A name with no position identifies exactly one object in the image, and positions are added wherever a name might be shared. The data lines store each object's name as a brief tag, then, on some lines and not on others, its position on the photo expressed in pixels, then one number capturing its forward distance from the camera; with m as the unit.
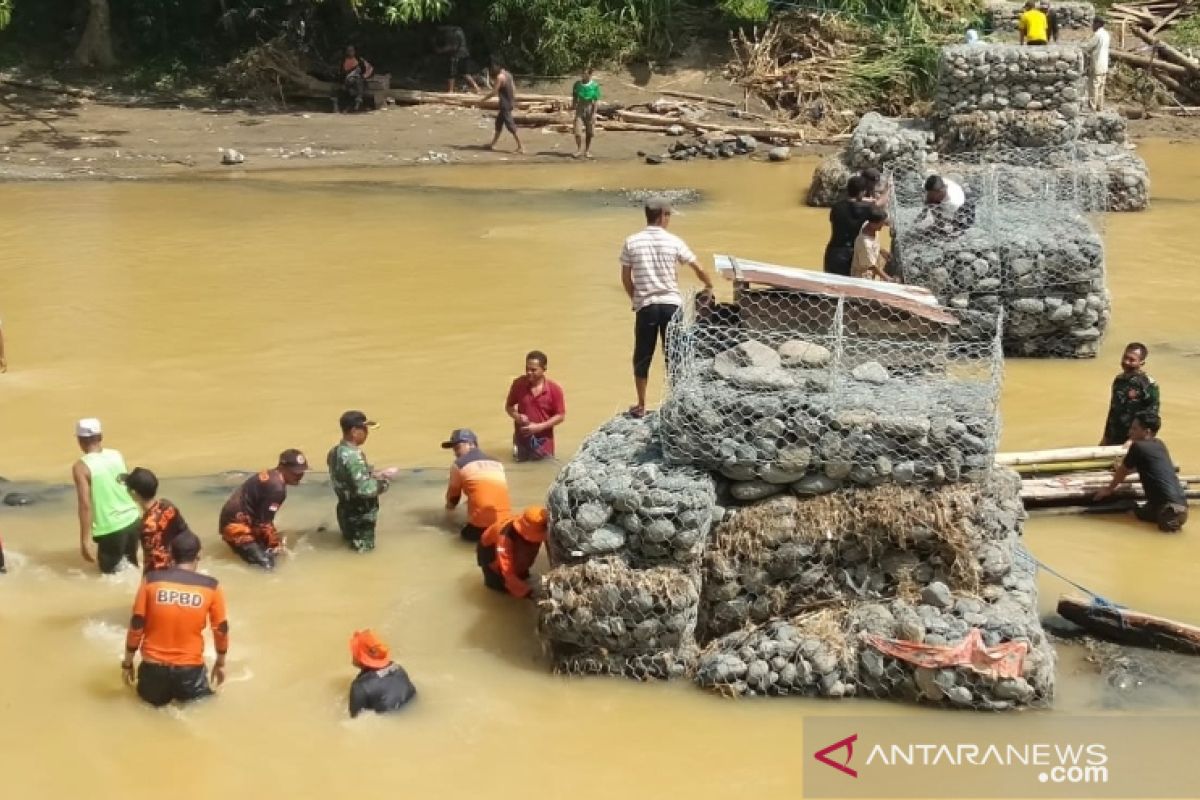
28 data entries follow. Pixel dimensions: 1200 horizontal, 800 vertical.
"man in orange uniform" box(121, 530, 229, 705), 7.06
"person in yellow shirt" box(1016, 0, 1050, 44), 21.50
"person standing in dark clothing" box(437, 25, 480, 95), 26.08
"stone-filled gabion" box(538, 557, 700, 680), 7.46
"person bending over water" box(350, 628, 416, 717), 7.23
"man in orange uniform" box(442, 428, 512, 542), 9.11
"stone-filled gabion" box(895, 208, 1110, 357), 12.88
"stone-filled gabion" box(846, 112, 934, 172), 19.02
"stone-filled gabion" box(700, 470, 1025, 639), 7.66
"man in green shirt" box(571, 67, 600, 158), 22.19
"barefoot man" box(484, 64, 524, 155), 22.20
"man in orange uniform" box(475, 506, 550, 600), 8.26
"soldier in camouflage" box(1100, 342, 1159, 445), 9.97
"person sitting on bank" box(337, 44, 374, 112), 24.73
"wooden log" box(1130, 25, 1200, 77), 25.41
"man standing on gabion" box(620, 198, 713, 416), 9.71
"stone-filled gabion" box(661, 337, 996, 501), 7.63
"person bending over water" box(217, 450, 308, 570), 8.90
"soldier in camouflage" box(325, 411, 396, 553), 8.95
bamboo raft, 9.80
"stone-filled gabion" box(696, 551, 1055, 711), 7.29
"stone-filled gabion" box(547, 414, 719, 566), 7.47
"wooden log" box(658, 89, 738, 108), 25.08
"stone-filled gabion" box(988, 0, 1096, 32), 24.75
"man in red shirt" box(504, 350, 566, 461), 10.25
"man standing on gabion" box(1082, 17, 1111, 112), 21.88
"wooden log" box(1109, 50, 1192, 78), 25.39
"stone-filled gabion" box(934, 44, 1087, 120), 19.42
